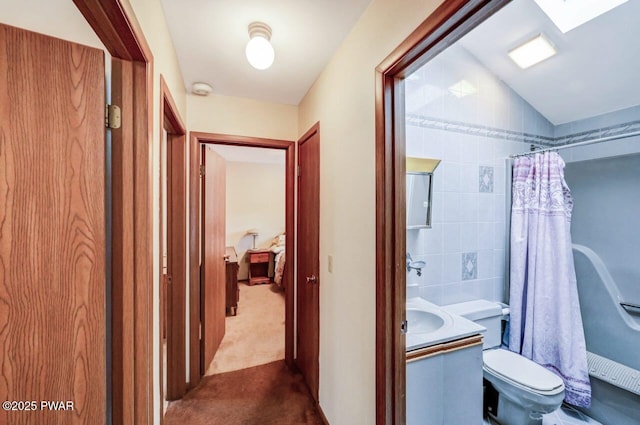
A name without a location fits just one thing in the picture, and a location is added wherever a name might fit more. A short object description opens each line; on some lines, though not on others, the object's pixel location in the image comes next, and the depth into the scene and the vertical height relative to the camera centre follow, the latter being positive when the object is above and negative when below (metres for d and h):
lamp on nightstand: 5.30 -0.39
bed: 4.53 -0.80
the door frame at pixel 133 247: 0.94 -0.12
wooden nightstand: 4.99 -1.05
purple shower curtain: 1.90 -0.52
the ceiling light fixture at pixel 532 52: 1.86 +1.23
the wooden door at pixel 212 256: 2.17 -0.40
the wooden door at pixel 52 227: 0.76 -0.04
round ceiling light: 1.35 +0.90
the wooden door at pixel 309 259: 1.87 -0.37
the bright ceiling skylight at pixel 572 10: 1.61 +1.34
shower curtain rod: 1.69 +0.52
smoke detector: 1.98 +1.01
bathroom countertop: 1.35 -0.68
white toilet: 1.53 -1.06
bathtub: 1.78 -0.99
